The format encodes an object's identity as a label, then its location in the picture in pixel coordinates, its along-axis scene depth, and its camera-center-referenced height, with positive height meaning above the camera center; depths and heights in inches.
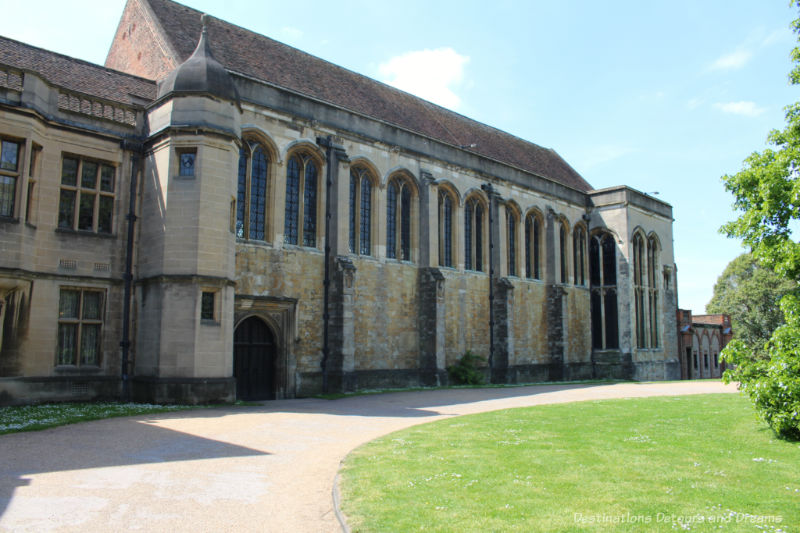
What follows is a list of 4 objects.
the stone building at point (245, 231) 616.1 +142.0
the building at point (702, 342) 1688.0 -4.3
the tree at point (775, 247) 408.5 +71.1
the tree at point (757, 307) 2078.0 +123.2
